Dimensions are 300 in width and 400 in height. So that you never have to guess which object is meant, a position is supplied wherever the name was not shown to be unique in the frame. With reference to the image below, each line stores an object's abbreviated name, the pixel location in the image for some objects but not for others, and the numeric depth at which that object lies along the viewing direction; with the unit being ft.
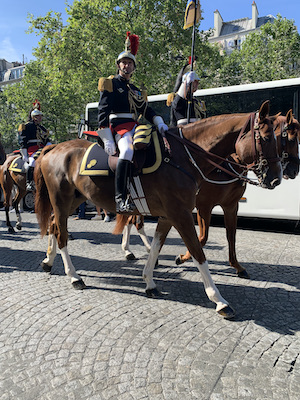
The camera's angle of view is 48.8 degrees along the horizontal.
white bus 27.09
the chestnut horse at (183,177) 11.65
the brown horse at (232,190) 13.12
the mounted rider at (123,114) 12.40
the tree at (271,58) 79.25
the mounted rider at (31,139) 25.35
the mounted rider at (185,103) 16.49
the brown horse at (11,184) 27.37
